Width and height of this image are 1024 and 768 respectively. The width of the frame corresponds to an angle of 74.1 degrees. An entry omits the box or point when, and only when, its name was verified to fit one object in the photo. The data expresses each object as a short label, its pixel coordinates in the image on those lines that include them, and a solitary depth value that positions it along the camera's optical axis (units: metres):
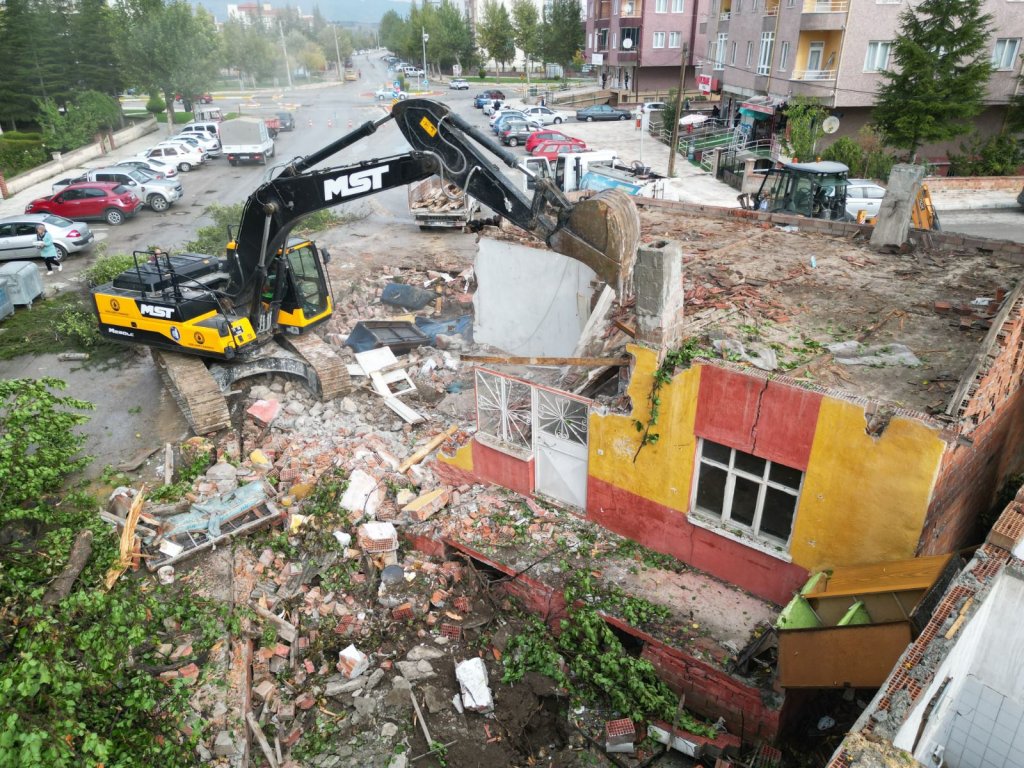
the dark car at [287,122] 43.62
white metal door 9.23
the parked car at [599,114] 45.09
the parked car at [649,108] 42.41
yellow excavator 9.22
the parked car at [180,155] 33.44
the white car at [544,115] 41.98
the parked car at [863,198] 21.08
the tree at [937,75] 23.67
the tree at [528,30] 64.44
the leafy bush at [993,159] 27.02
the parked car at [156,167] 29.82
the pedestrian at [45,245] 20.27
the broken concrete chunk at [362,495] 10.02
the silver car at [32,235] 20.28
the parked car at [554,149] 29.94
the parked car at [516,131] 36.19
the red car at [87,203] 25.30
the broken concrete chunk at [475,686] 7.55
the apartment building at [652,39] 50.12
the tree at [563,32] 64.06
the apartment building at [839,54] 28.61
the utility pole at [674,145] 28.39
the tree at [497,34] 70.38
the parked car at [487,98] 50.56
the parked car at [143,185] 26.84
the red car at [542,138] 31.09
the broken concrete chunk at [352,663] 7.95
